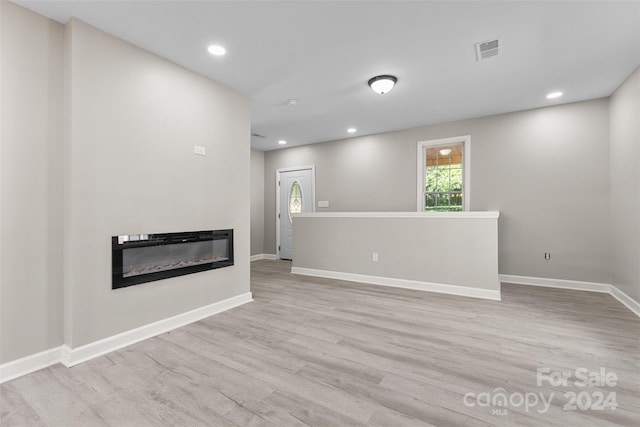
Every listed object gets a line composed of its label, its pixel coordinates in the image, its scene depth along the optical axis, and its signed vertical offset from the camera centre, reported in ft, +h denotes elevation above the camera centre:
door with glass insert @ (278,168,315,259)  22.40 +1.24
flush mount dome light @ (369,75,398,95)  11.07 +4.98
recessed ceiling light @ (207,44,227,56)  9.03 +5.14
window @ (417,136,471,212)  16.58 +2.33
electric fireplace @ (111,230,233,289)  8.38 -1.29
